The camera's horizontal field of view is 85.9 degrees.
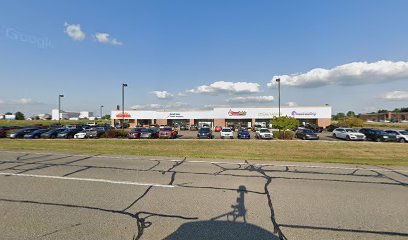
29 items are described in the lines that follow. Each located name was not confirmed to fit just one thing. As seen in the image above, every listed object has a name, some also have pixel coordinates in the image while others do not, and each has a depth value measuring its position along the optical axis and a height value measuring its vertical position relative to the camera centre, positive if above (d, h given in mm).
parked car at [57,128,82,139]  26484 -1344
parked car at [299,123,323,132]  40069 -1022
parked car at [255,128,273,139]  25028 -1380
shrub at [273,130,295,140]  23998 -1447
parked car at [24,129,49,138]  26167 -1454
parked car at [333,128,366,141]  24344 -1433
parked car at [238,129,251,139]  25391 -1516
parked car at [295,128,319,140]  24786 -1482
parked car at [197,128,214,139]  25688 -1411
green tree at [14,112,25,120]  136325 +3777
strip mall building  48012 +1369
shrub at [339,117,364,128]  38400 +2
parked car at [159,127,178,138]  25391 -1282
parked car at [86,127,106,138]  26203 -1323
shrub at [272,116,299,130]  24109 -110
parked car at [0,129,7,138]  28078 -1433
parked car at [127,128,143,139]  25512 -1403
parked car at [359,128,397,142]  22925 -1458
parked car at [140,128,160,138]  25166 -1274
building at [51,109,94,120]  174625 +5983
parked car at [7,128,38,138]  27002 -1411
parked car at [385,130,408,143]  22578 -1362
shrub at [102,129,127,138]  26328 -1454
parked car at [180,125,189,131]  48375 -1331
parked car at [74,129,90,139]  26073 -1555
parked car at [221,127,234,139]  26036 -1428
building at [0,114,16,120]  142125 +3271
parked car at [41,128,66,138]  26545 -1459
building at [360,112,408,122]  122925 +3387
